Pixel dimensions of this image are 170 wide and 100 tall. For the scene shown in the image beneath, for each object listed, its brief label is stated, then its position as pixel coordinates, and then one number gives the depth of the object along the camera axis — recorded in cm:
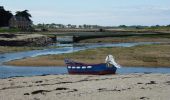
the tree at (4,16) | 16712
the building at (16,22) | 18662
